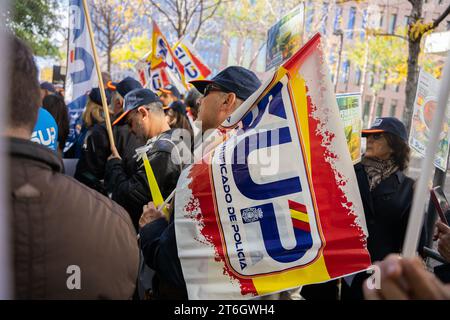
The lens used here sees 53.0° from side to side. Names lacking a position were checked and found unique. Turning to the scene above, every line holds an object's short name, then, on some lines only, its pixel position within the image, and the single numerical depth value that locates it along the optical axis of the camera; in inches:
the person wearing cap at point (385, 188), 126.0
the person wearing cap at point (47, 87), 269.5
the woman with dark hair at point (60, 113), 189.2
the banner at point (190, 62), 333.1
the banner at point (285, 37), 175.8
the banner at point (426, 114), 158.4
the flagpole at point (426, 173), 41.5
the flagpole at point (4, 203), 45.0
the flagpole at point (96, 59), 128.6
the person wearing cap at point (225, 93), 101.6
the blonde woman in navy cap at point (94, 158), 167.6
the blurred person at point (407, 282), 40.4
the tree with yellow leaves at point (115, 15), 807.7
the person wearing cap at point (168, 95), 281.7
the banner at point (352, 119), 147.9
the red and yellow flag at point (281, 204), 78.5
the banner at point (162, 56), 319.3
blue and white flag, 169.8
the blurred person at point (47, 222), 47.8
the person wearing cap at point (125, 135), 149.2
